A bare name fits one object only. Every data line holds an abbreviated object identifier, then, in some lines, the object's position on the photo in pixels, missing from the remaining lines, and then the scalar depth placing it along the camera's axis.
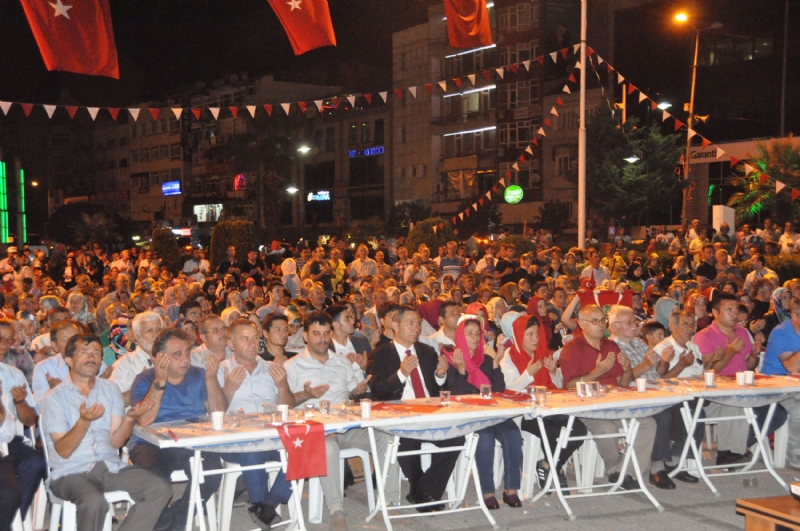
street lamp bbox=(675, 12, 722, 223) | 19.23
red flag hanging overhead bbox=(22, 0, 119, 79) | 10.15
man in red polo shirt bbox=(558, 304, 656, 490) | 7.08
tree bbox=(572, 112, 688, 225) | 33.97
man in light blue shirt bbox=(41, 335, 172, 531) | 5.22
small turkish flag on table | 5.48
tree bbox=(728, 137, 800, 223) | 24.11
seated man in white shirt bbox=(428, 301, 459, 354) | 7.61
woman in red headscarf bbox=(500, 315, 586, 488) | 7.12
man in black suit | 6.77
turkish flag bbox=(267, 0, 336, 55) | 11.34
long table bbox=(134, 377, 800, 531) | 5.39
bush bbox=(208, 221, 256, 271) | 22.11
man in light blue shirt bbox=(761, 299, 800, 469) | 8.23
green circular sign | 38.72
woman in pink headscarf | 6.58
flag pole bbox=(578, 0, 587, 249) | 16.45
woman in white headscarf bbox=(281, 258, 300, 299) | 15.92
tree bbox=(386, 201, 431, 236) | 44.94
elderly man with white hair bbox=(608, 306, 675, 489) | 7.22
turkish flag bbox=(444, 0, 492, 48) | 12.96
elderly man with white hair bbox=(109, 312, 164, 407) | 6.77
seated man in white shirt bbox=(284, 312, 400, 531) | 6.55
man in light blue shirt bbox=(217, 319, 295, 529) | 6.05
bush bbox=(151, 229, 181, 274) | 22.55
